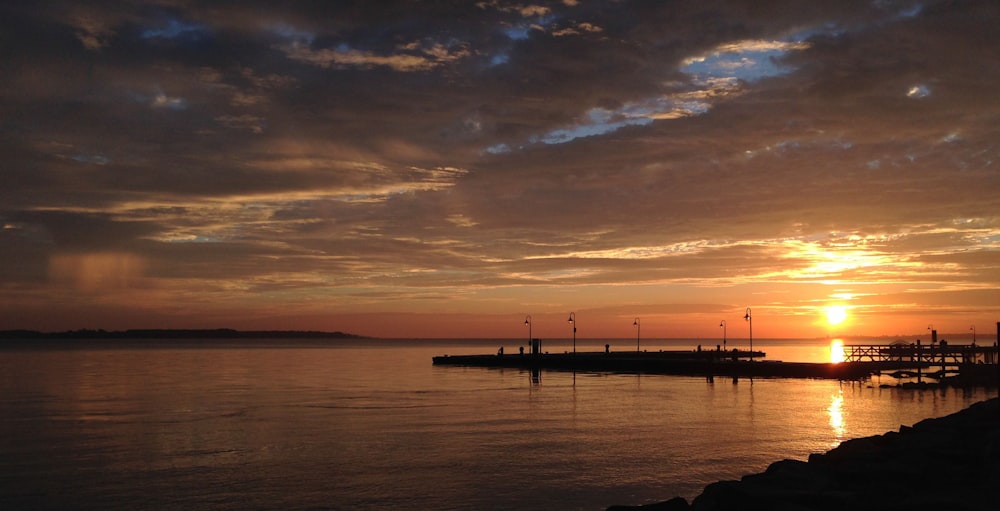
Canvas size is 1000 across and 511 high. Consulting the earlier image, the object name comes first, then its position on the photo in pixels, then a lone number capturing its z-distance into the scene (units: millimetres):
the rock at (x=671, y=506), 16938
